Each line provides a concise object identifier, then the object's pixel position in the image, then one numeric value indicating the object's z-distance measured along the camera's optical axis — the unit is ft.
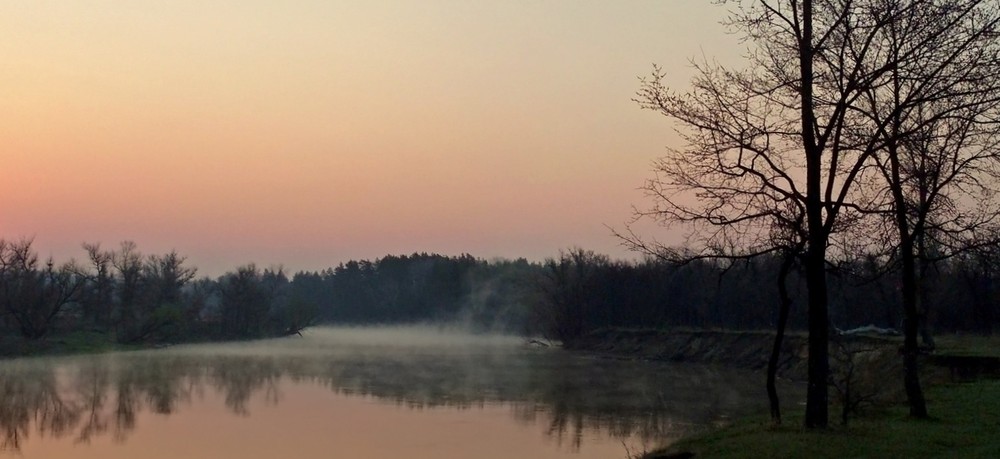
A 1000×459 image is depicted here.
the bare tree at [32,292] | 194.80
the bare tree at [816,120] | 40.55
